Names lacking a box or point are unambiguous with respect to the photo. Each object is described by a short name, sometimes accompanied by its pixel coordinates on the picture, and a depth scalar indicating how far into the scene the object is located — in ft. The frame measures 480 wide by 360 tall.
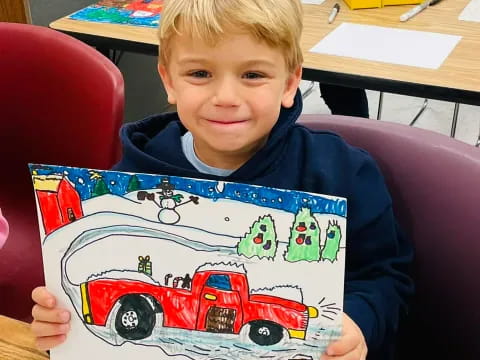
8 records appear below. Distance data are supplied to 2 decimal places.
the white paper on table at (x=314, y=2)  6.34
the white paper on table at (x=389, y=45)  5.09
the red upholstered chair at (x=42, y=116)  3.89
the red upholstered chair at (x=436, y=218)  2.79
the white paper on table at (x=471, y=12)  5.89
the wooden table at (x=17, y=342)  2.48
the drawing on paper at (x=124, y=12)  6.04
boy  2.58
